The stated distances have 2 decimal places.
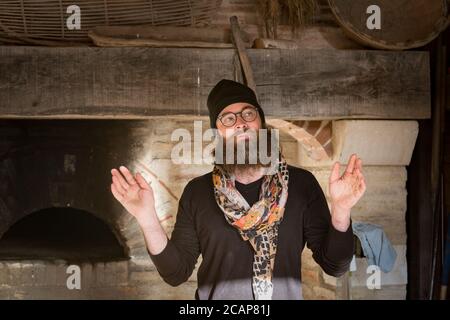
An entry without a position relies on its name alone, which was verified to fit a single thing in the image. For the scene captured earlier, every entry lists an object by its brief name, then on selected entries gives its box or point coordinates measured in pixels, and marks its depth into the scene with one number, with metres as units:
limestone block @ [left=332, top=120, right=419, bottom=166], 4.03
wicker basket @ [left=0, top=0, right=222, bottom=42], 3.86
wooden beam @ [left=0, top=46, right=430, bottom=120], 3.72
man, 2.39
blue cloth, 4.10
